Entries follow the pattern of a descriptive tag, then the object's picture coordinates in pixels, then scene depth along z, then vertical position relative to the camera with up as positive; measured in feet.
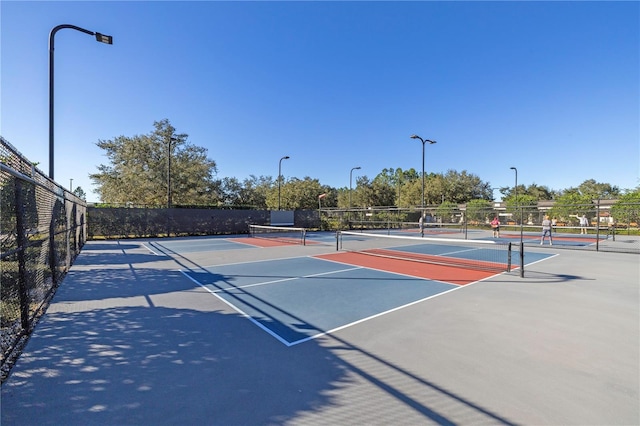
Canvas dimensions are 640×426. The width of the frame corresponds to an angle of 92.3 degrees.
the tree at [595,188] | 221.66 +19.50
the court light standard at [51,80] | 27.37 +11.93
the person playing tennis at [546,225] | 54.95 -1.97
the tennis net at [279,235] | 67.72 -5.78
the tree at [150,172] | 95.66 +13.41
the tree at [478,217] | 97.09 -1.01
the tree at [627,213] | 68.74 +0.26
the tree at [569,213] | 77.71 +0.28
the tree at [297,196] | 148.87 +8.99
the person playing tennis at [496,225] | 68.08 -2.44
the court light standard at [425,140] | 71.95 +18.13
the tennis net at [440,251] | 37.24 -5.97
